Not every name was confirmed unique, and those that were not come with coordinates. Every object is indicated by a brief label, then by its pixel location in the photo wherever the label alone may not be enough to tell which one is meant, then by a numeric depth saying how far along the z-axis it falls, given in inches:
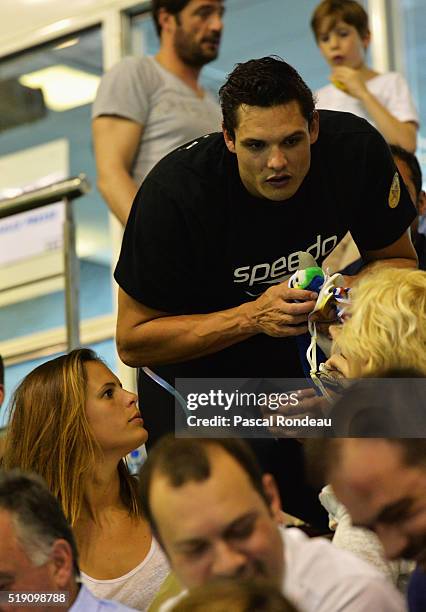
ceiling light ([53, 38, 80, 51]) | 425.1
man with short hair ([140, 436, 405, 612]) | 129.0
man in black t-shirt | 197.0
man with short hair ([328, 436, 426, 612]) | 123.4
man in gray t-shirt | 280.7
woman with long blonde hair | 196.4
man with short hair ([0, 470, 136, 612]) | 145.3
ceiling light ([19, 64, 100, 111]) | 418.6
